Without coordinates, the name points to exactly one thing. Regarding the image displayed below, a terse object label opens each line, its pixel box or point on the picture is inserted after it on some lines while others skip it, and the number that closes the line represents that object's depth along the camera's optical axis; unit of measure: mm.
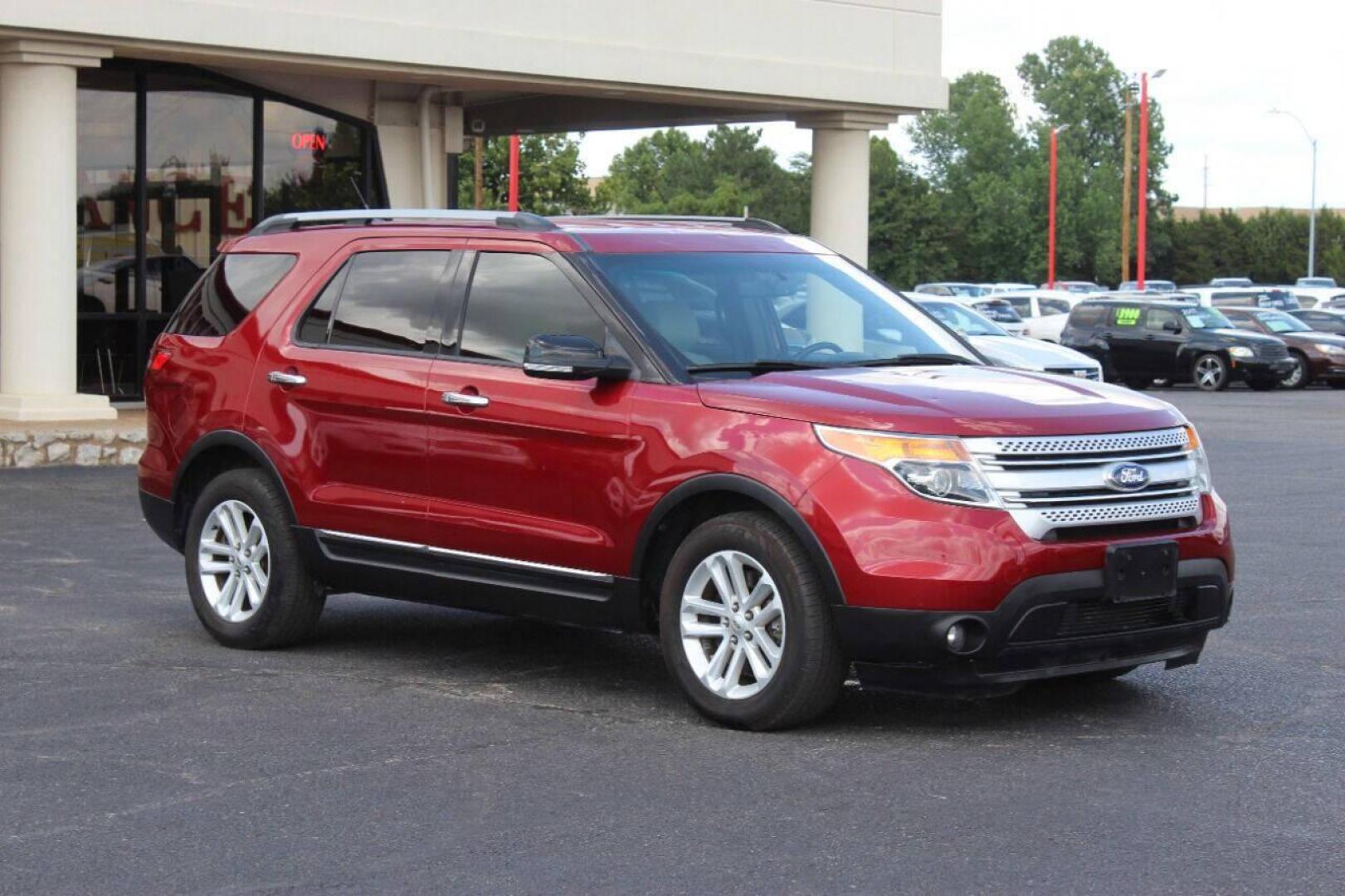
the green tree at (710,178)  129000
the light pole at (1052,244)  79375
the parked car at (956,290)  64969
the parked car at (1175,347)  35125
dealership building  17141
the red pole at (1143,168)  54344
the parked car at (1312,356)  36469
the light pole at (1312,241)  93688
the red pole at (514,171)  29531
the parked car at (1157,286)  74712
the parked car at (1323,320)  41469
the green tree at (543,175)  46312
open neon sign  21625
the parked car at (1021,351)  20828
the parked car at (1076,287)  78875
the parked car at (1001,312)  44747
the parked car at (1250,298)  50844
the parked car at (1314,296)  54978
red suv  6758
